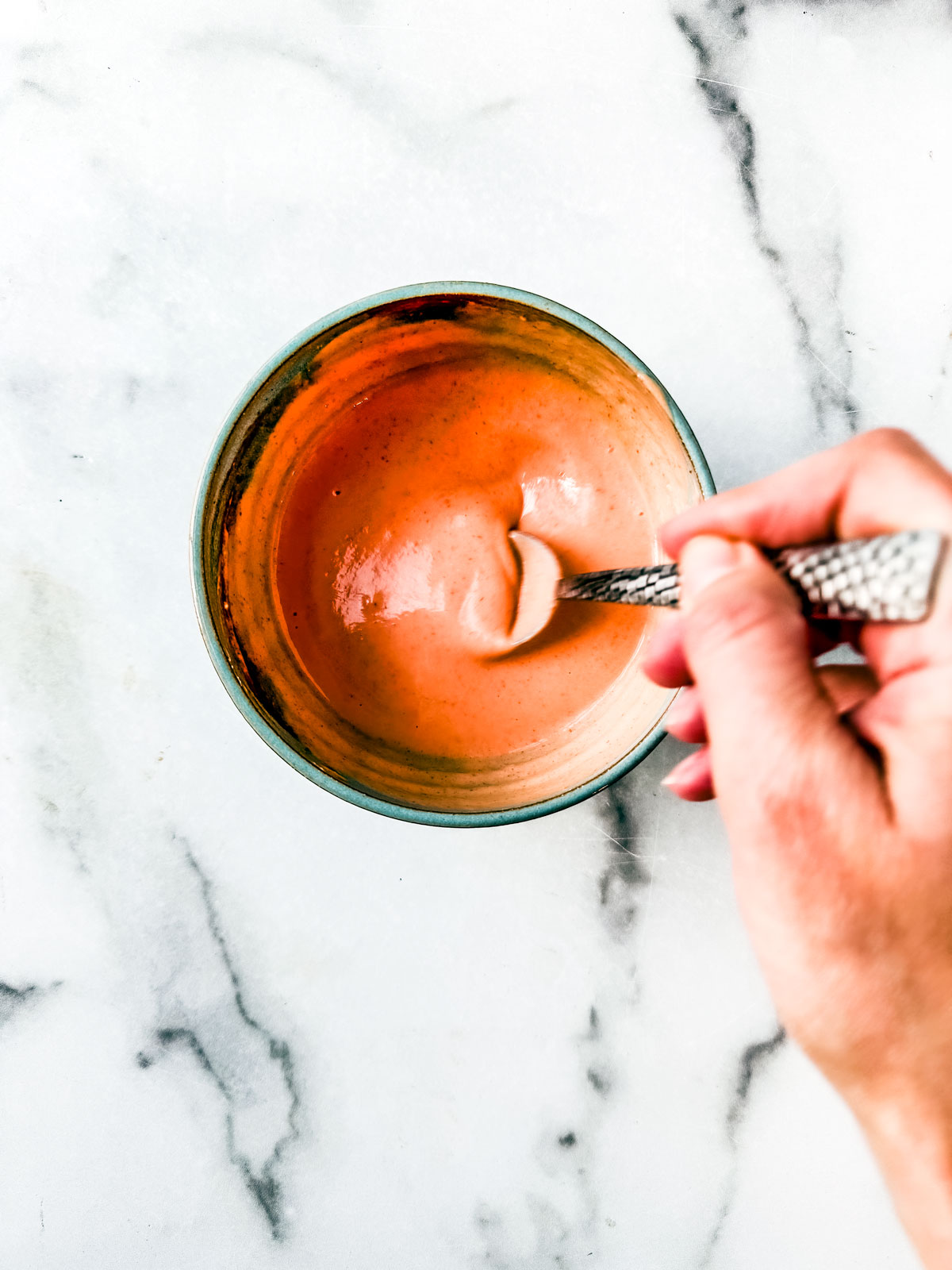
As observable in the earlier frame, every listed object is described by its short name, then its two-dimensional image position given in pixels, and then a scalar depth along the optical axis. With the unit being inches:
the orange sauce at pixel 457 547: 14.7
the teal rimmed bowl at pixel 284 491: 13.2
